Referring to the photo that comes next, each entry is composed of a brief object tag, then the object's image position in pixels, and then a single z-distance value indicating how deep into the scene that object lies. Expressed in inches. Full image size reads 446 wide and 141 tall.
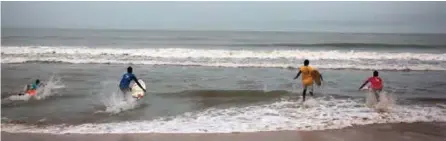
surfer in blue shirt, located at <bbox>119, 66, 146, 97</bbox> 413.1
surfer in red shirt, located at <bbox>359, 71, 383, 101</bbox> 430.0
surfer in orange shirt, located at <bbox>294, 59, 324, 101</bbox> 437.7
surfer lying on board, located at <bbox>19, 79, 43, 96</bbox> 449.2
